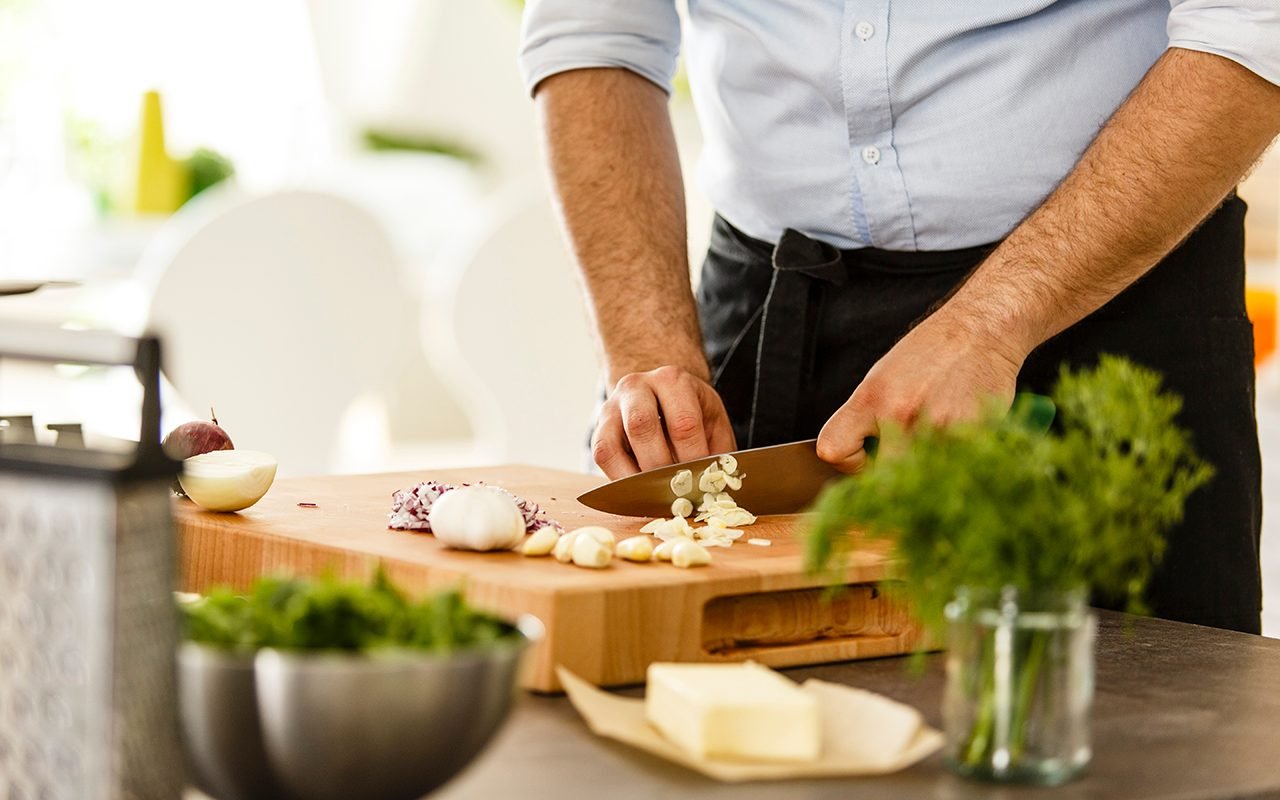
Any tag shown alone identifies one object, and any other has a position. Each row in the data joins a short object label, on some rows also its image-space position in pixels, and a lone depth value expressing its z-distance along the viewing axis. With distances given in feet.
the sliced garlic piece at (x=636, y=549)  5.46
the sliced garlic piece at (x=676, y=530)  5.76
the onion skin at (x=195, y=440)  6.13
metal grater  4.32
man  6.19
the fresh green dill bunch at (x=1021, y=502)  4.45
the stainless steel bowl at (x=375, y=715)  4.31
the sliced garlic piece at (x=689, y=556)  5.43
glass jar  4.50
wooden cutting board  5.21
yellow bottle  15.36
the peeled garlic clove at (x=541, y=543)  5.50
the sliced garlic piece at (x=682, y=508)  6.06
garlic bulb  5.51
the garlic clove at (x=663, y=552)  5.49
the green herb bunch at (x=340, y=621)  4.39
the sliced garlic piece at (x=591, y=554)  5.39
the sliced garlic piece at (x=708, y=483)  6.12
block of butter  4.62
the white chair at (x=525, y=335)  12.38
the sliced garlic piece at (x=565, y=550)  5.45
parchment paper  4.63
